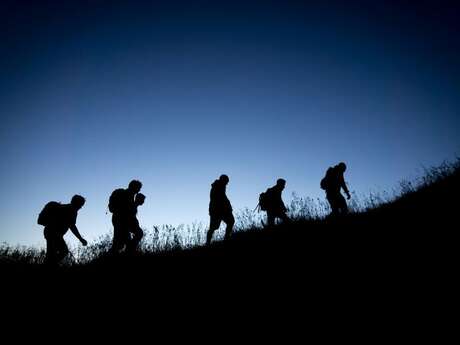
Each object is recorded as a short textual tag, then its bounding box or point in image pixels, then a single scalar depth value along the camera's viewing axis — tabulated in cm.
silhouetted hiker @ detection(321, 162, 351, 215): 768
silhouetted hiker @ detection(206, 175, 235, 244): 677
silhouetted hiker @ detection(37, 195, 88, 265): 538
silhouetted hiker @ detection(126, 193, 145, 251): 579
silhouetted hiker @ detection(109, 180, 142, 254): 567
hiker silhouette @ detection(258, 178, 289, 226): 788
